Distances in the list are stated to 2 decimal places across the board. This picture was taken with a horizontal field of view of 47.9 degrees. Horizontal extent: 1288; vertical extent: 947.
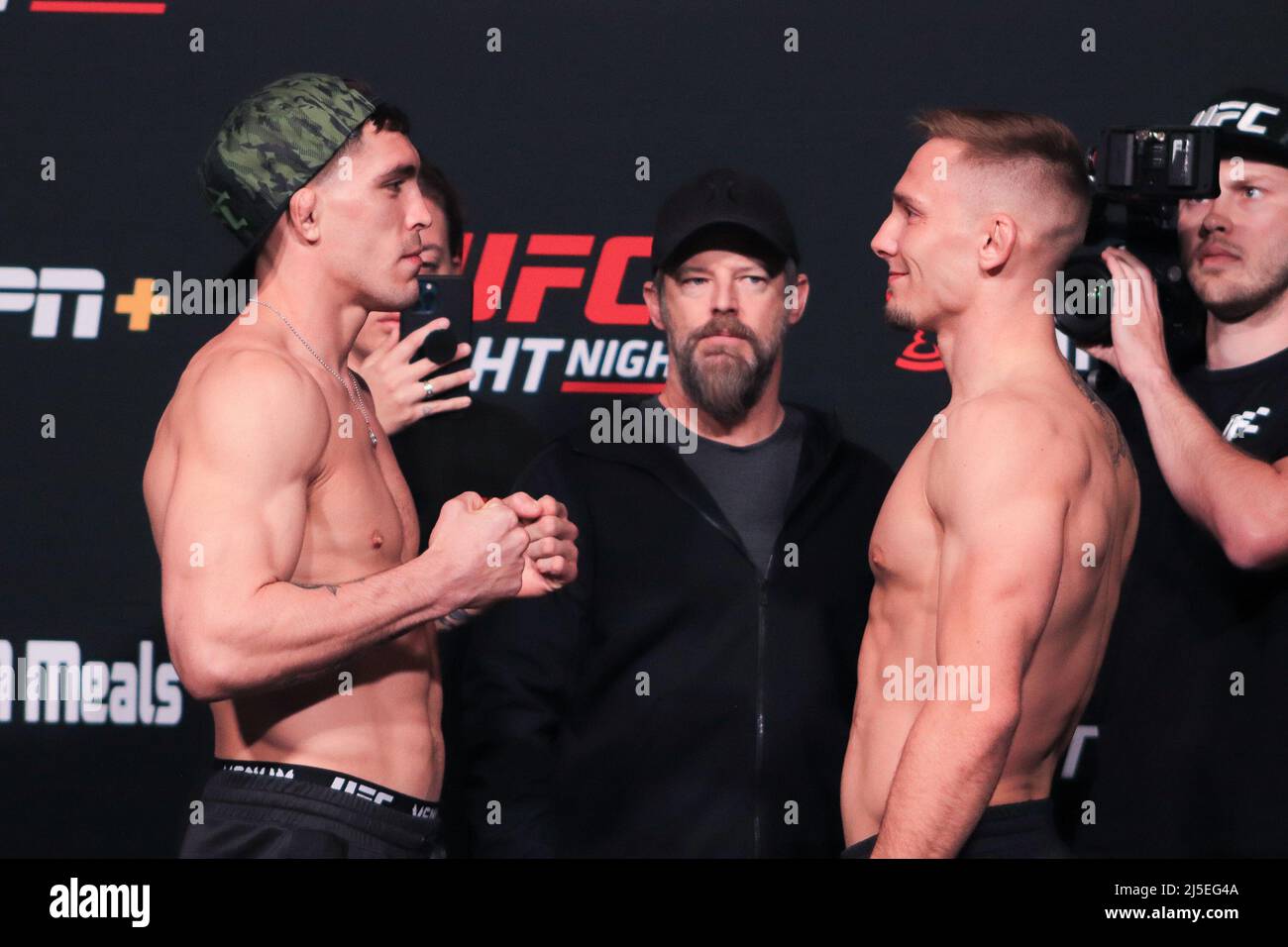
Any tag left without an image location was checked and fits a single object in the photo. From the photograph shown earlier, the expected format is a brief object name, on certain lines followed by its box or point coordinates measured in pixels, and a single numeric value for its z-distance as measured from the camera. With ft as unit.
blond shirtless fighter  5.98
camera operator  7.58
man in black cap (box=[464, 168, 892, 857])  7.89
